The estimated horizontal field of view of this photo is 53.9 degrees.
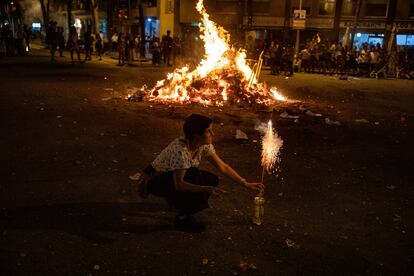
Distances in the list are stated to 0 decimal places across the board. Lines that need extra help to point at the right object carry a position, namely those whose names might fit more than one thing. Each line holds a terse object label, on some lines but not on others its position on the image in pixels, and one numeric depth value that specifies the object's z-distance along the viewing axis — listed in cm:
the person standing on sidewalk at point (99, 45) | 2958
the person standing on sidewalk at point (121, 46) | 2456
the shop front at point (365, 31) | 3238
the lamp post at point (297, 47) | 2834
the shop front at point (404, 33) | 3123
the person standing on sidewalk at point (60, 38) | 2565
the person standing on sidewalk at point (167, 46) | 2545
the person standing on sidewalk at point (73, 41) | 2295
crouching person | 418
